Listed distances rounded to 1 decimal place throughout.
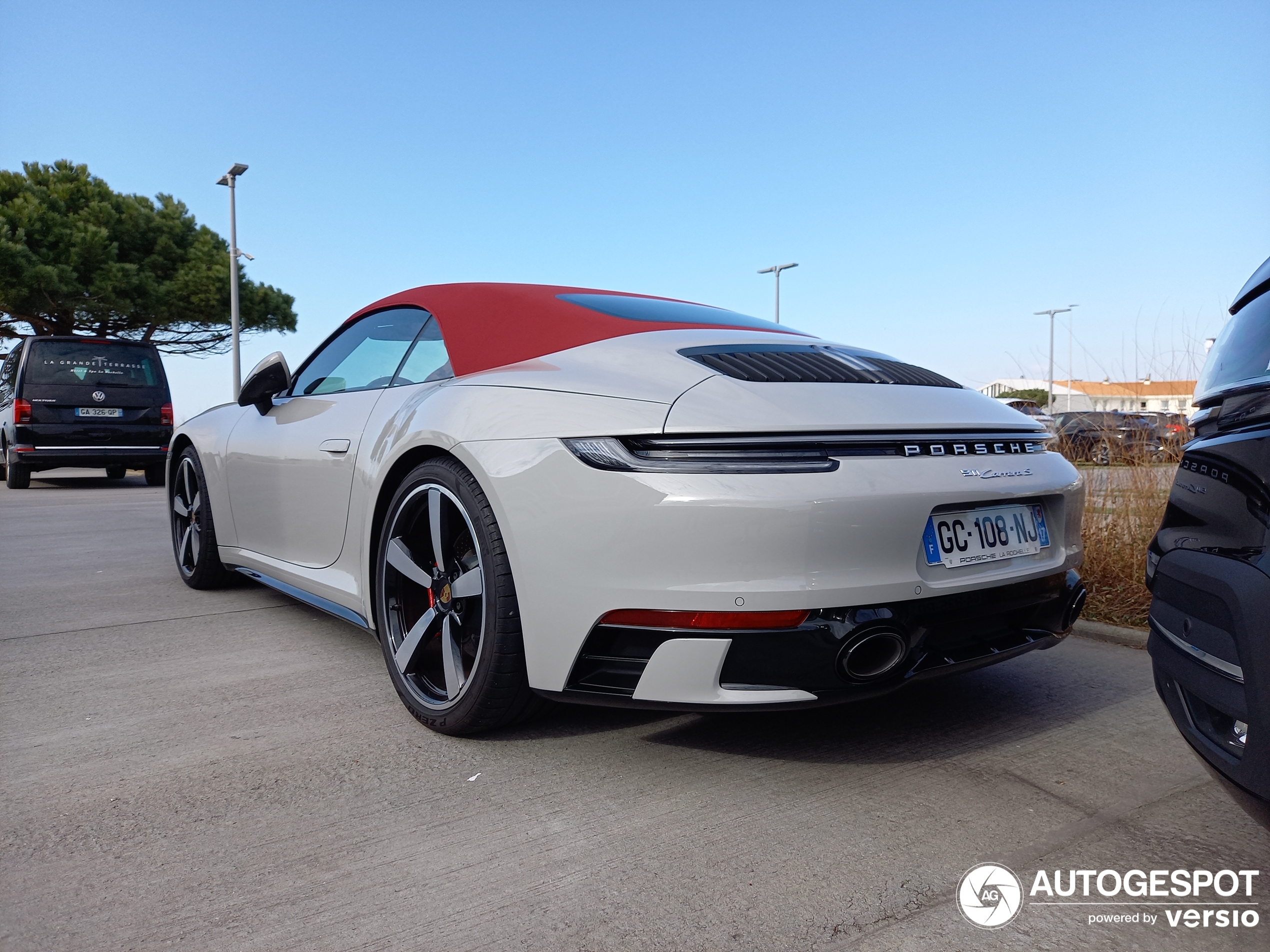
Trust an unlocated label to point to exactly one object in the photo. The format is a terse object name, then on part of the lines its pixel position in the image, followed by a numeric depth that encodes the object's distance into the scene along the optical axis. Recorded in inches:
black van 457.7
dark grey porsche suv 55.9
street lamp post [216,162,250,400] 893.3
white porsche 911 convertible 80.9
